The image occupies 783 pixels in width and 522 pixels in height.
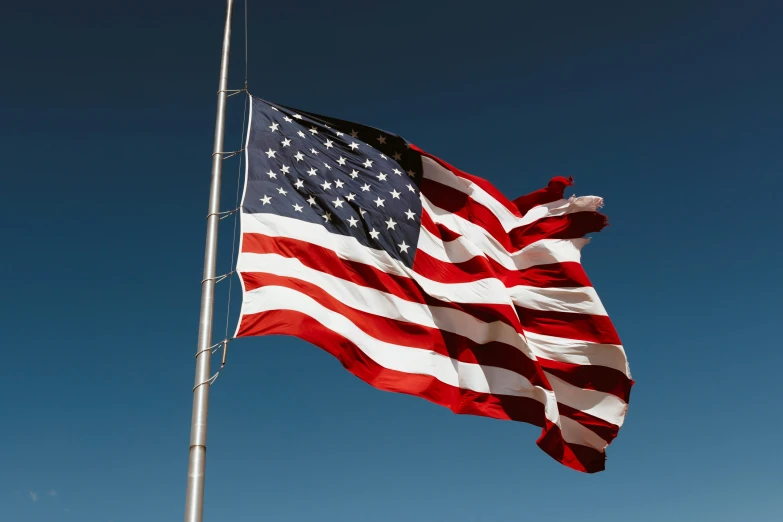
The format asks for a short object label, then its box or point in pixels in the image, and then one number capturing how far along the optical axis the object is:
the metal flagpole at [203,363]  10.43
